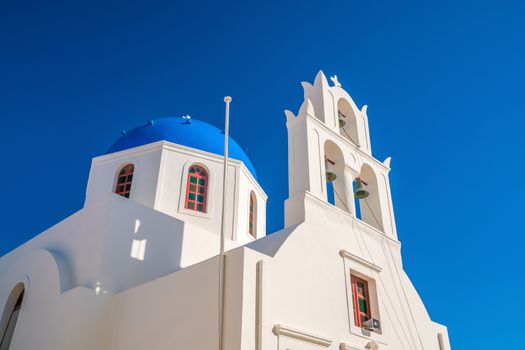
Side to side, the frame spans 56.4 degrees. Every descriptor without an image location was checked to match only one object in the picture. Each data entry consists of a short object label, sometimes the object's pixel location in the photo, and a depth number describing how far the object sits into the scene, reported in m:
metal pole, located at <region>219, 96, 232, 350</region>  6.52
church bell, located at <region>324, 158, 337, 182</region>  9.67
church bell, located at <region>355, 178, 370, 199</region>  10.23
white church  6.99
